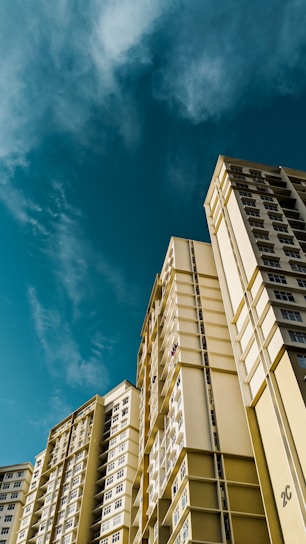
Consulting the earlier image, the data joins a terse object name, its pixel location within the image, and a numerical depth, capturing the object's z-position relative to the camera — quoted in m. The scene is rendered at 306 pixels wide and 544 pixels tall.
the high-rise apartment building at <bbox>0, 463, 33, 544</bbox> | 64.38
